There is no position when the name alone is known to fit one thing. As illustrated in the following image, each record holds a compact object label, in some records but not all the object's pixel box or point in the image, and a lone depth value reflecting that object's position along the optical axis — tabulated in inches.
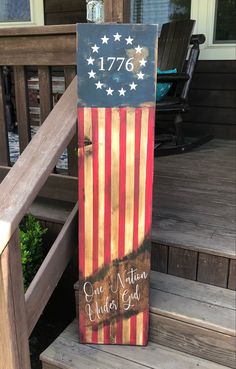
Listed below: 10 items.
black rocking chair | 121.6
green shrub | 73.4
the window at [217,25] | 135.9
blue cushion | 130.0
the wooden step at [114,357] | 57.5
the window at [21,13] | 165.7
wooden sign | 52.1
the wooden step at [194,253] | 63.9
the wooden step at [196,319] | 57.1
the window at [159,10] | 143.5
